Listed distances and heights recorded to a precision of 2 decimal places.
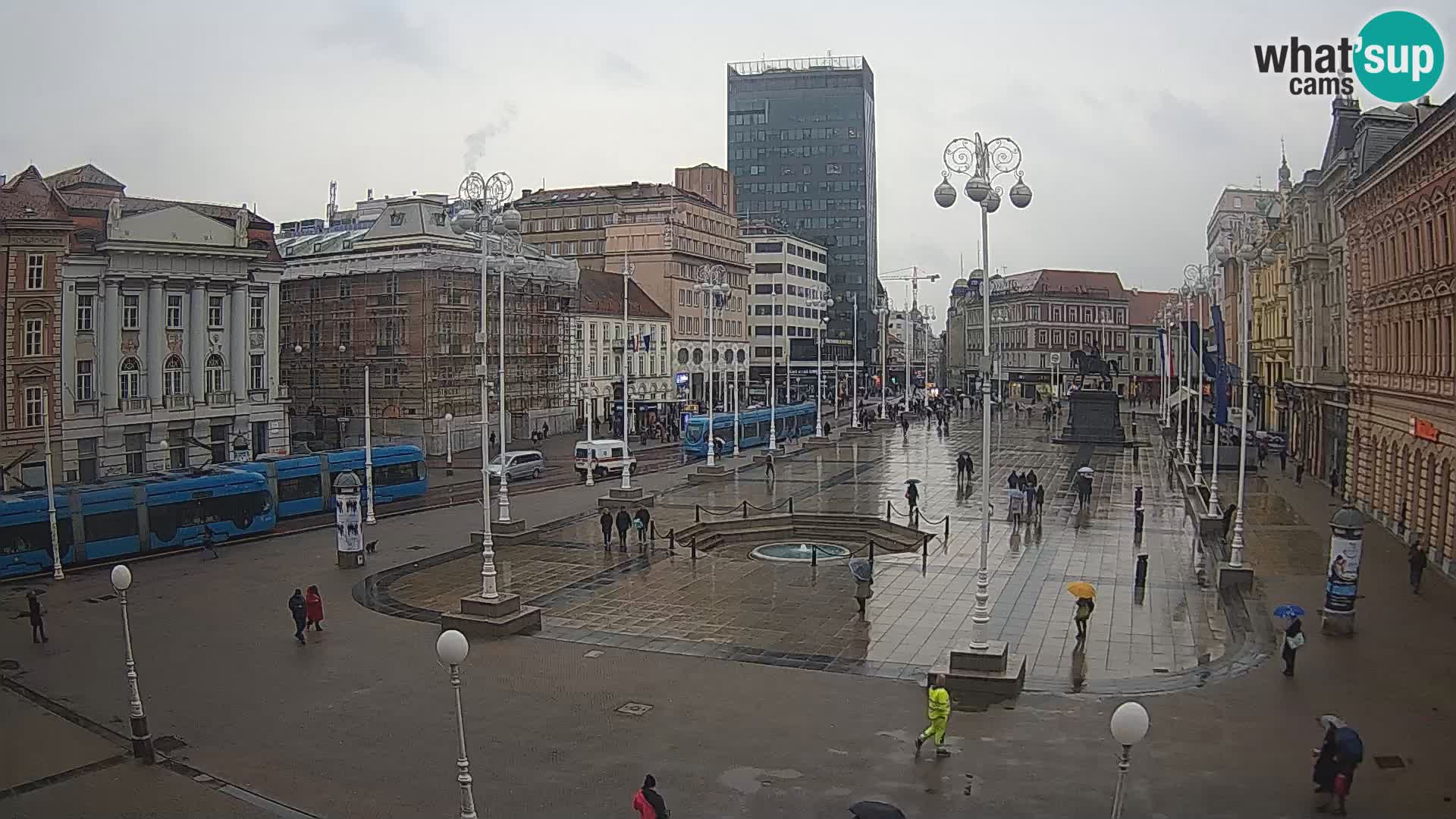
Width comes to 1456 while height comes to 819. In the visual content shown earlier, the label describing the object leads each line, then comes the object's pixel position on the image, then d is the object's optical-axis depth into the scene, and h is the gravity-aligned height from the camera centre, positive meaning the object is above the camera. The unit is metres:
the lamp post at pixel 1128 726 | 11.30 -3.53
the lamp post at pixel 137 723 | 17.06 -5.09
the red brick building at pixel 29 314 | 41.81 +2.82
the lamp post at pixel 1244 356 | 29.31 +0.44
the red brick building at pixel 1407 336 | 30.97 +1.05
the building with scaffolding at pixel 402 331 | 67.06 +3.25
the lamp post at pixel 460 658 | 13.69 -3.35
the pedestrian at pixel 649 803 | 13.29 -4.96
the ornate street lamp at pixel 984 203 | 20.11 +3.09
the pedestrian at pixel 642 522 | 34.97 -4.43
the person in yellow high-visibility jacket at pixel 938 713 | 16.31 -4.86
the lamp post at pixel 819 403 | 71.88 -1.63
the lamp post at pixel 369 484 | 40.50 -3.60
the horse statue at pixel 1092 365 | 78.94 +0.63
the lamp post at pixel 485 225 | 24.78 +3.55
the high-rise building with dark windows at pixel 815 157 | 164.00 +32.24
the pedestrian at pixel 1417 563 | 27.66 -4.70
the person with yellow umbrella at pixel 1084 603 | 22.48 -4.67
